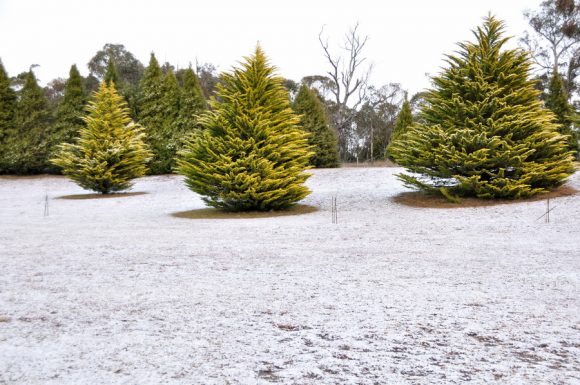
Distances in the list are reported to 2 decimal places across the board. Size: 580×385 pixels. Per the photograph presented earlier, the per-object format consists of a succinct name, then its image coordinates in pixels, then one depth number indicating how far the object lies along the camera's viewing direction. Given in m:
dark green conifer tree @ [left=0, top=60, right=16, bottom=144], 29.36
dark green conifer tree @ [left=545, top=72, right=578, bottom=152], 25.58
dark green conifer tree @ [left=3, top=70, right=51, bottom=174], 28.58
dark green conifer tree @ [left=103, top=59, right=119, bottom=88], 31.51
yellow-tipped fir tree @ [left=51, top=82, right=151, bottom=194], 20.27
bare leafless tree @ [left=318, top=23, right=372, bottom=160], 33.34
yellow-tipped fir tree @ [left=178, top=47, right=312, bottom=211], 13.08
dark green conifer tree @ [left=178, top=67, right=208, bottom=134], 27.08
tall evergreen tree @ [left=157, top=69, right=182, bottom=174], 26.72
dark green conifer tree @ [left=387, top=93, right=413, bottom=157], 26.58
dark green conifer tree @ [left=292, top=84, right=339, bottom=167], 27.09
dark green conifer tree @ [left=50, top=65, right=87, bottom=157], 28.53
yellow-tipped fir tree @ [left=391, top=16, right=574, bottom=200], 13.04
